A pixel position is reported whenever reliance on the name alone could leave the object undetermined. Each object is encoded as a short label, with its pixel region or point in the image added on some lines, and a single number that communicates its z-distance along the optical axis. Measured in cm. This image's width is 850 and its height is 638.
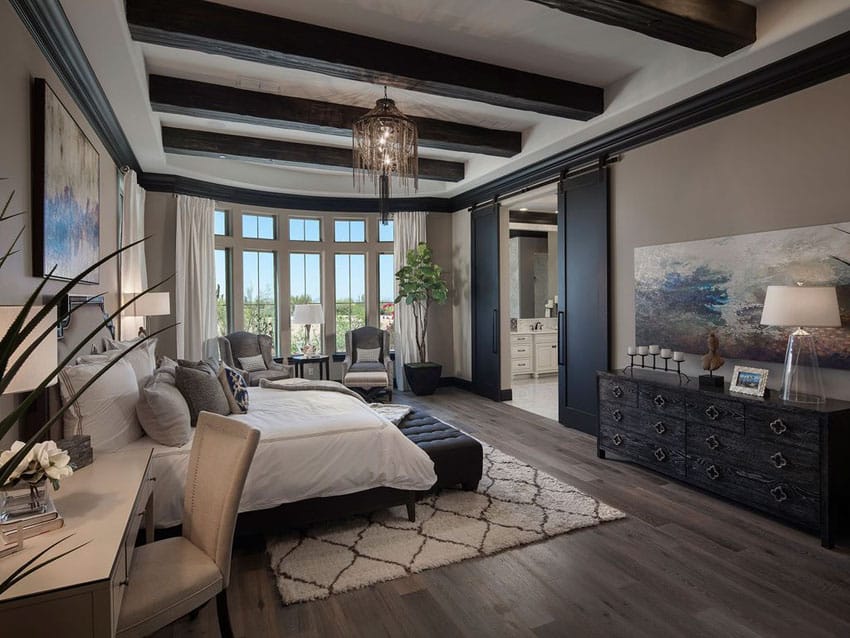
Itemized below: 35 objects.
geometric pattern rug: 260
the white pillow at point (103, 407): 250
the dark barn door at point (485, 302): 680
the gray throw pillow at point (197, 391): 310
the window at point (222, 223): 703
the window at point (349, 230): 781
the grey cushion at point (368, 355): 713
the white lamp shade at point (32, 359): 138
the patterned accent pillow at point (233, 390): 334
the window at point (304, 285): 748
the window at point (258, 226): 722
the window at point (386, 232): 795
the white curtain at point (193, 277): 627
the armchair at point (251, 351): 619
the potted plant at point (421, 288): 715
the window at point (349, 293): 775
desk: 122
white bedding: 267
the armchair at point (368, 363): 649
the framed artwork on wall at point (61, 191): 254
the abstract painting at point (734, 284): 312
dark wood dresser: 281
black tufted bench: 347
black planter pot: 721
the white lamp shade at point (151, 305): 475
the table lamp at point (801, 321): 286
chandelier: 376
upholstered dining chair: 161
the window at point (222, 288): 702
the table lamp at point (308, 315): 682
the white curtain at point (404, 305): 758
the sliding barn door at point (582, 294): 492
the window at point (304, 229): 754
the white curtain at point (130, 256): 507
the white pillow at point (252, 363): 631
